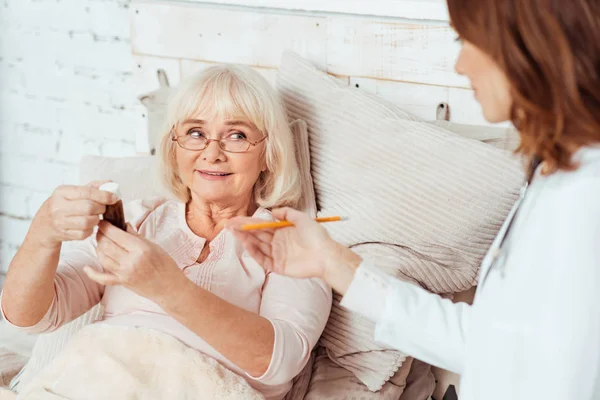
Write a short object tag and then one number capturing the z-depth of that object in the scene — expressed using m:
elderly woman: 1.39
